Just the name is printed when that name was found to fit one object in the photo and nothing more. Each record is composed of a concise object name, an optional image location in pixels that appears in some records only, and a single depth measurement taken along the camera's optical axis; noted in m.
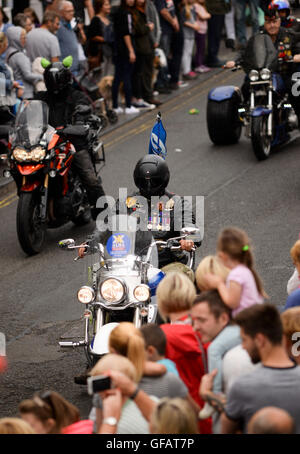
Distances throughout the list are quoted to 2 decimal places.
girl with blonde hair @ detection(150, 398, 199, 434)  9.38
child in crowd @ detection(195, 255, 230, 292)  12.47
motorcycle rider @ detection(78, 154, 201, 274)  16.61
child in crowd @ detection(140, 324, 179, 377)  11.34
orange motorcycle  22.69
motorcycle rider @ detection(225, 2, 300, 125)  29.53
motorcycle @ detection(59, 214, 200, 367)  14.57
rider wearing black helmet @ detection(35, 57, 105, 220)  23.64
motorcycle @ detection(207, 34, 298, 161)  28.80
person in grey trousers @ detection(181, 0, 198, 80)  41.41
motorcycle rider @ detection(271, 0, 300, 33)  30.42
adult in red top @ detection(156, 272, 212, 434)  12.27
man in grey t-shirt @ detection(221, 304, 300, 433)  9.98
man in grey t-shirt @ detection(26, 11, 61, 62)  32.97
